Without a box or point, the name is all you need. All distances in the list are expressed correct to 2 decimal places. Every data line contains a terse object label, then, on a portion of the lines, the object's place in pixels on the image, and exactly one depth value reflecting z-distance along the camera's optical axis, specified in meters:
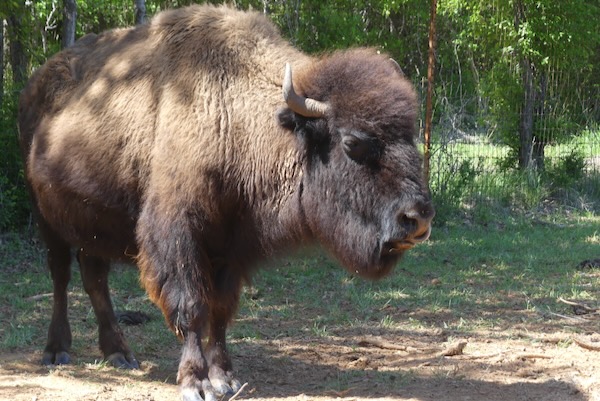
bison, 10.07
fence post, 22.92
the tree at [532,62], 29.17
